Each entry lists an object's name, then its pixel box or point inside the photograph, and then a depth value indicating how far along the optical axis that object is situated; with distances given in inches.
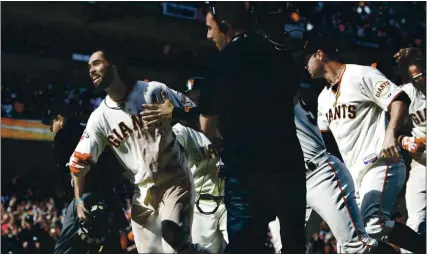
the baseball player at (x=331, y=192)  229.9
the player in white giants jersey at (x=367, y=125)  249.3
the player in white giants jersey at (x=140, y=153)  236.5
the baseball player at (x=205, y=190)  263.6
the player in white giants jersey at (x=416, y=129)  287.0
